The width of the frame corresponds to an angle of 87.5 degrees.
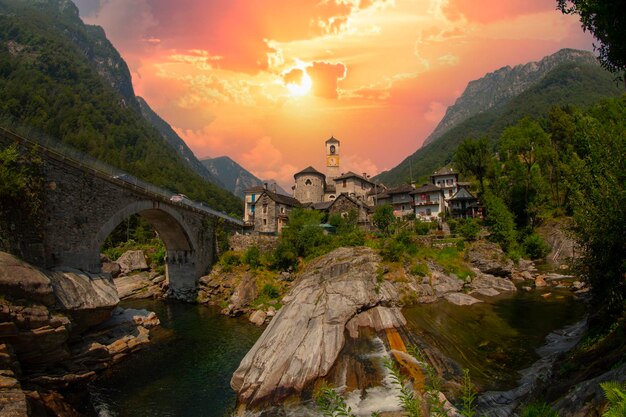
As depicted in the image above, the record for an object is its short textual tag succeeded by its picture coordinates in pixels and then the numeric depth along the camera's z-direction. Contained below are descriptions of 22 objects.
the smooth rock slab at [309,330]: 16.95
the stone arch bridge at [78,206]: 20.27
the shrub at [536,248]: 47.34
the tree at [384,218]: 51.34
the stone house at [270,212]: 64.31
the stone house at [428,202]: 63.66
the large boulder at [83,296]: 18.56
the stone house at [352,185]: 74.06
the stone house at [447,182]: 67.50
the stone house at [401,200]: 67.62
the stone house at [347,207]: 63.06
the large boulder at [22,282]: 15.24
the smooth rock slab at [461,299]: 30.70
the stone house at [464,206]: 60.06
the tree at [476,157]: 60.56
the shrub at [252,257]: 43.88
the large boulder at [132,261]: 50.12
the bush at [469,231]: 46.38
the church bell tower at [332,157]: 83.12
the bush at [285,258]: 42.25
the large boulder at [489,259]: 40.19
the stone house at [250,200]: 72.75
